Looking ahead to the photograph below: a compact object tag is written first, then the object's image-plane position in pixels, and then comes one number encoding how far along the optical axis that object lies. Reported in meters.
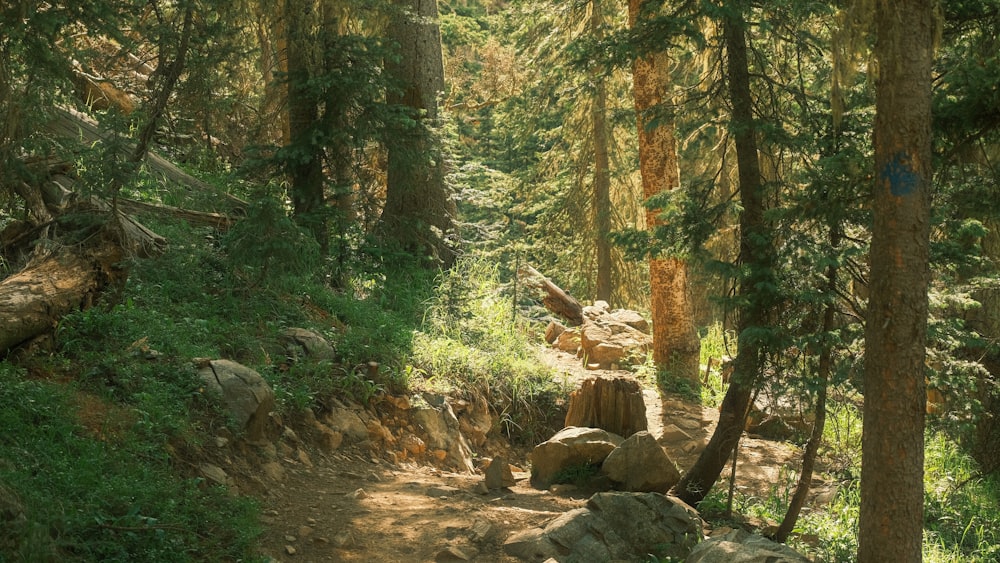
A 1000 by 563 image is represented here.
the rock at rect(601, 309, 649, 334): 15.22
